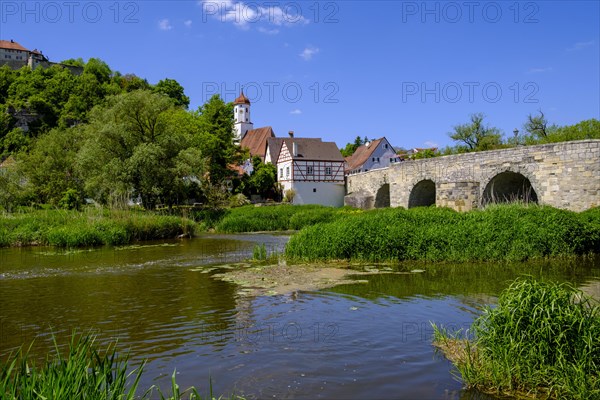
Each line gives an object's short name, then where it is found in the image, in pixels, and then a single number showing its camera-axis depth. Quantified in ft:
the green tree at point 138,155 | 103.09
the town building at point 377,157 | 204.13
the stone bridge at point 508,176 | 73.00
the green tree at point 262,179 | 175.32
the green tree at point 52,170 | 129.08
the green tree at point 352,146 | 273.54
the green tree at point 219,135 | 150.82
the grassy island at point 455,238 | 45.24
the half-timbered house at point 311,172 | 178.40
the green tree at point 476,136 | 185.16
